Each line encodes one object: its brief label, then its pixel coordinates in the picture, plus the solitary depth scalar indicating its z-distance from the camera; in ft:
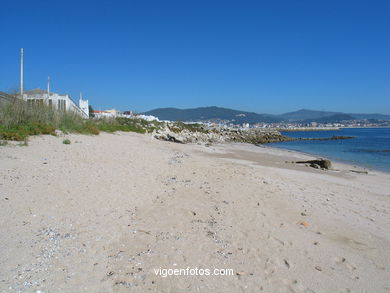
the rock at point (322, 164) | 44.34
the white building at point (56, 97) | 69.81
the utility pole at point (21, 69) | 65.36
